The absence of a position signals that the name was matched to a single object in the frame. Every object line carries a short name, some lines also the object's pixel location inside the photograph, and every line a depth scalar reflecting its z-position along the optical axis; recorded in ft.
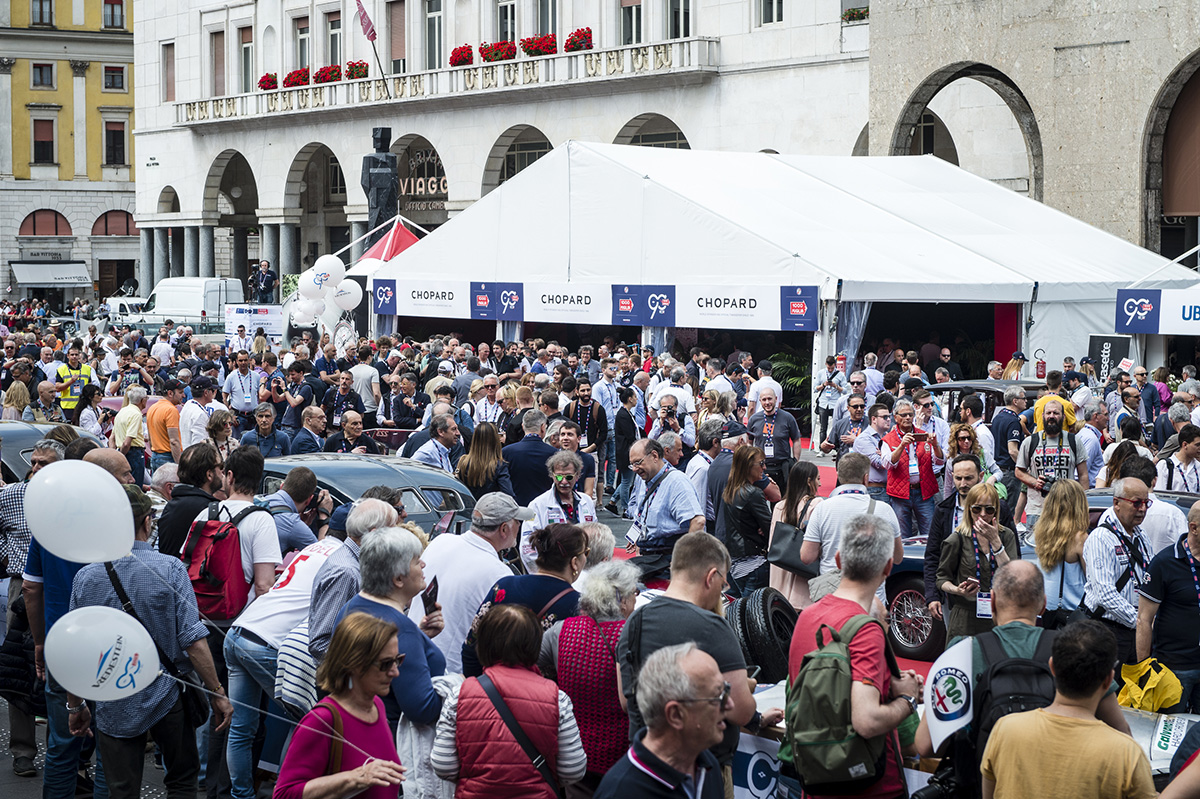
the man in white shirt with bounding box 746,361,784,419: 53.78
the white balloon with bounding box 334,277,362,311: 87.66
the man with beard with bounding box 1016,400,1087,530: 39.04
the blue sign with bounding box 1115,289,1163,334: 68.59
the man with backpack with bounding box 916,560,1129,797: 16.03
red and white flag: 134.51
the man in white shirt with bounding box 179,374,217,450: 43.80
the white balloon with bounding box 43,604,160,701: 17.85
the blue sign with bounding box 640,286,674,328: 73.61
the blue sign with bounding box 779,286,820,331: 67.31
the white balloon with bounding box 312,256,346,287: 86.84
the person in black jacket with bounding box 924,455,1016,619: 27.61
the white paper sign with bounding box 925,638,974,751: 16.38
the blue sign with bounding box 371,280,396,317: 89.45
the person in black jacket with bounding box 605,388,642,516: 49.90
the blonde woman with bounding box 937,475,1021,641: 25.43
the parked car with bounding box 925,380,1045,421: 53.01
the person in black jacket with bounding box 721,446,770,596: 30.04
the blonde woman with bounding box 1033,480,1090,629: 24.54
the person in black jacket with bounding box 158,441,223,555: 23.58
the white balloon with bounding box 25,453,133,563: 18.25
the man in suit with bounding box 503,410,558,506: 36.22
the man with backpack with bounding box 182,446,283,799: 22.85
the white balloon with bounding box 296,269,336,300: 87.51
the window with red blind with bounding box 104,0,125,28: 228.22
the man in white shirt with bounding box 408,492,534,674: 20.67
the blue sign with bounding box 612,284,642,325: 75.20
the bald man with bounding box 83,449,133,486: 24.35
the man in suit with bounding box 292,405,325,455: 39.09
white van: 137.28
